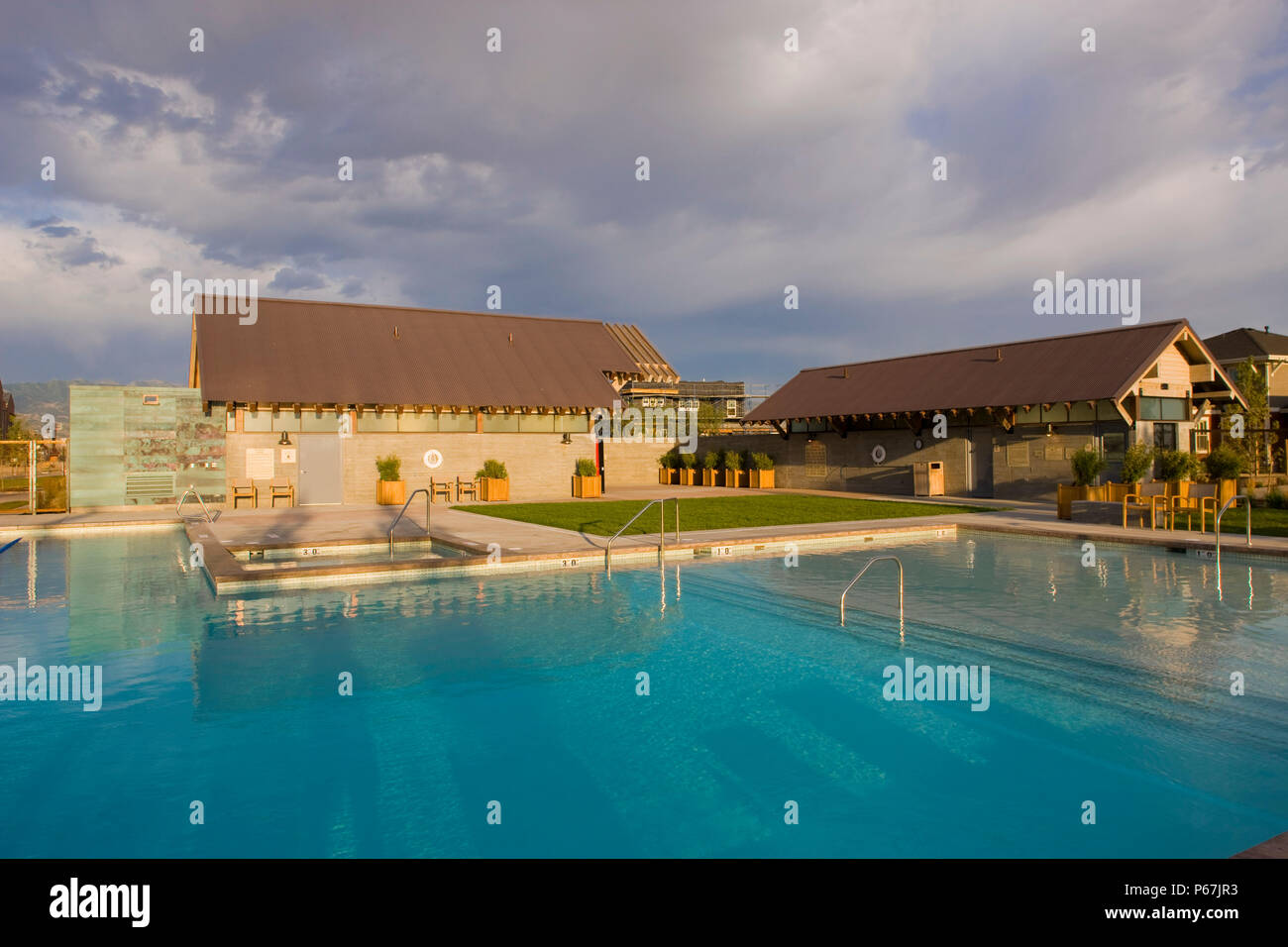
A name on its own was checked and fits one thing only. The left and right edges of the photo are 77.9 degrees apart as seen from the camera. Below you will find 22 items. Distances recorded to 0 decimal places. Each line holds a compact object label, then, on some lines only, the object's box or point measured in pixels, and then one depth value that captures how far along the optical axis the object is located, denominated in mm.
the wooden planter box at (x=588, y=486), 28219
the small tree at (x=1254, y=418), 28000
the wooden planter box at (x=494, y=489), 26891
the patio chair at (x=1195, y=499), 17719
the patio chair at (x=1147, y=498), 17891
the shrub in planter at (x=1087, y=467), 20281
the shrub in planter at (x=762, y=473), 33469
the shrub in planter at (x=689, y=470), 36281
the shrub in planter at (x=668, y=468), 36938
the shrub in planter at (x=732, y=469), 34656
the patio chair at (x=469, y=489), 27203
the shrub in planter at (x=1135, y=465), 19672
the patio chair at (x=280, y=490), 24844
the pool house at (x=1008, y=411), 23641
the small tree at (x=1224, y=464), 20094
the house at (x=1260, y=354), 39538
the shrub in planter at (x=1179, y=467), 21234
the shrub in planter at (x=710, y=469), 35500
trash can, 27500
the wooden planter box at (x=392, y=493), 24906
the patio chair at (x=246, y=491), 24406
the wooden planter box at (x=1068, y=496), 18984
